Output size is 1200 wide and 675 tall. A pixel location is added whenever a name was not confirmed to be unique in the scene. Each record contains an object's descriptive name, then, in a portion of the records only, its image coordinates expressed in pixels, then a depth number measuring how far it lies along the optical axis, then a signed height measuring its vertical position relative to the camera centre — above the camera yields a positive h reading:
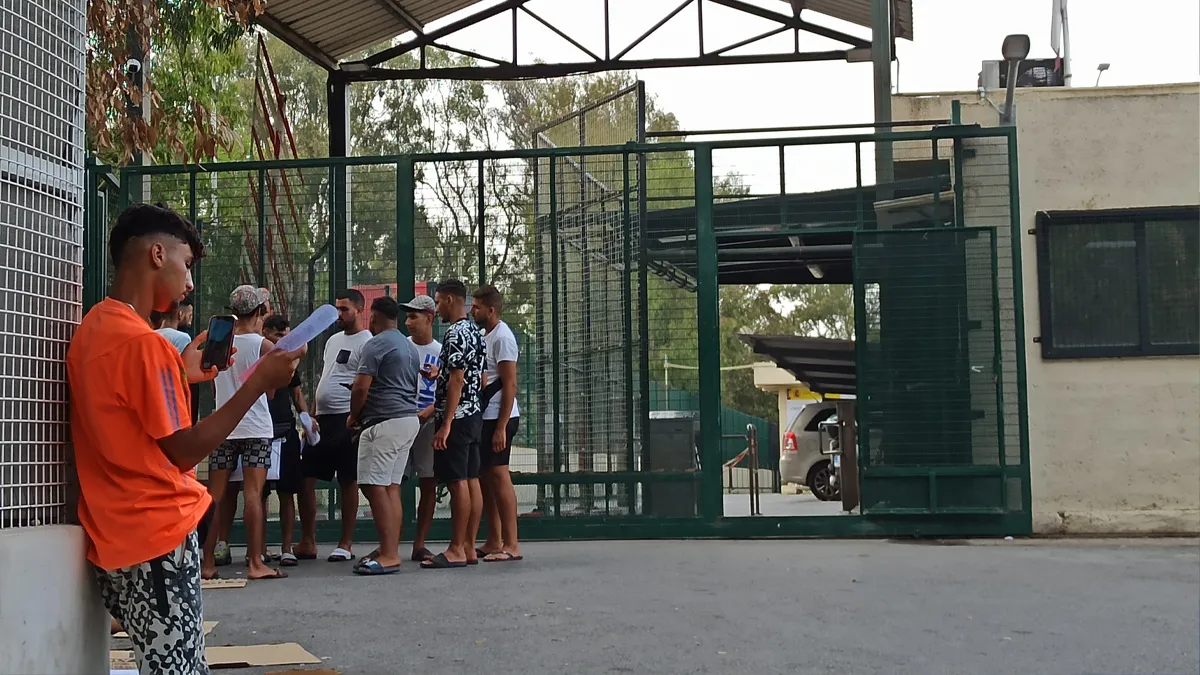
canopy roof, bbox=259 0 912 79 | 15.31 +4.56
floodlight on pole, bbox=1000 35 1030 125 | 10.89 +3.12
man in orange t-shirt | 3.13 -0.11
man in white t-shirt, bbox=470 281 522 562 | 8.96 -0.05
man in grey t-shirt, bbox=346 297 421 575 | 8.41 -0.02
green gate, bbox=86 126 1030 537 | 10.62 +1.17
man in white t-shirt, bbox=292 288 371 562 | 9.19 -0.12
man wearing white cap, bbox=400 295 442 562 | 9.11 -0.03
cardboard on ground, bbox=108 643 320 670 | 5.39 -0.99
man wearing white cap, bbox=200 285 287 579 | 8.05 -0.18
